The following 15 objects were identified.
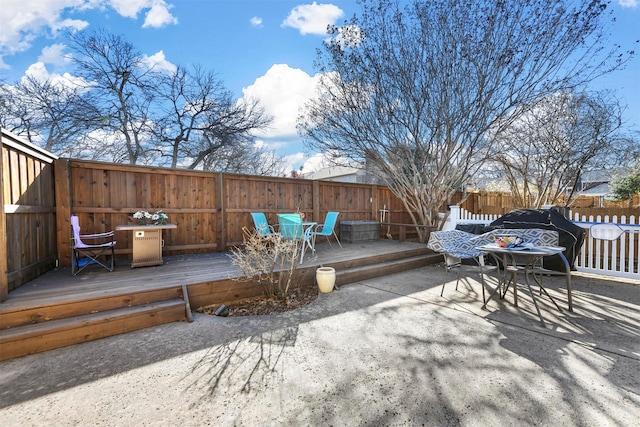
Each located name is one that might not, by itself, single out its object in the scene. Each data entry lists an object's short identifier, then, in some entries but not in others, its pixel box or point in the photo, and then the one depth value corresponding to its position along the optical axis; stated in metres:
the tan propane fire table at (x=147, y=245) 4.11
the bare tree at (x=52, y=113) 8.54
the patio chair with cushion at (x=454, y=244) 3.73
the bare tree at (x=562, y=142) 6.80
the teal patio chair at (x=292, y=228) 4.58
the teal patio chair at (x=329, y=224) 5.86
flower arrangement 4.16
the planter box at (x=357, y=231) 7.05
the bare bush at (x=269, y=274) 3.53
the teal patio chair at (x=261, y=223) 5.26
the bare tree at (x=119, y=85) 9.01
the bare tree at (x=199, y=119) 10.80
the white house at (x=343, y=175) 17.07
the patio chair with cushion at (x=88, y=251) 3.67
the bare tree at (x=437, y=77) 5.23
